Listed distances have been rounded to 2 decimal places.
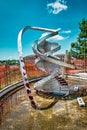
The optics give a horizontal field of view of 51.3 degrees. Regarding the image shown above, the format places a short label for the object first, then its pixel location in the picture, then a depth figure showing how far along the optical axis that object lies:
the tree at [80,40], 20.68
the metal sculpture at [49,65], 7.53
